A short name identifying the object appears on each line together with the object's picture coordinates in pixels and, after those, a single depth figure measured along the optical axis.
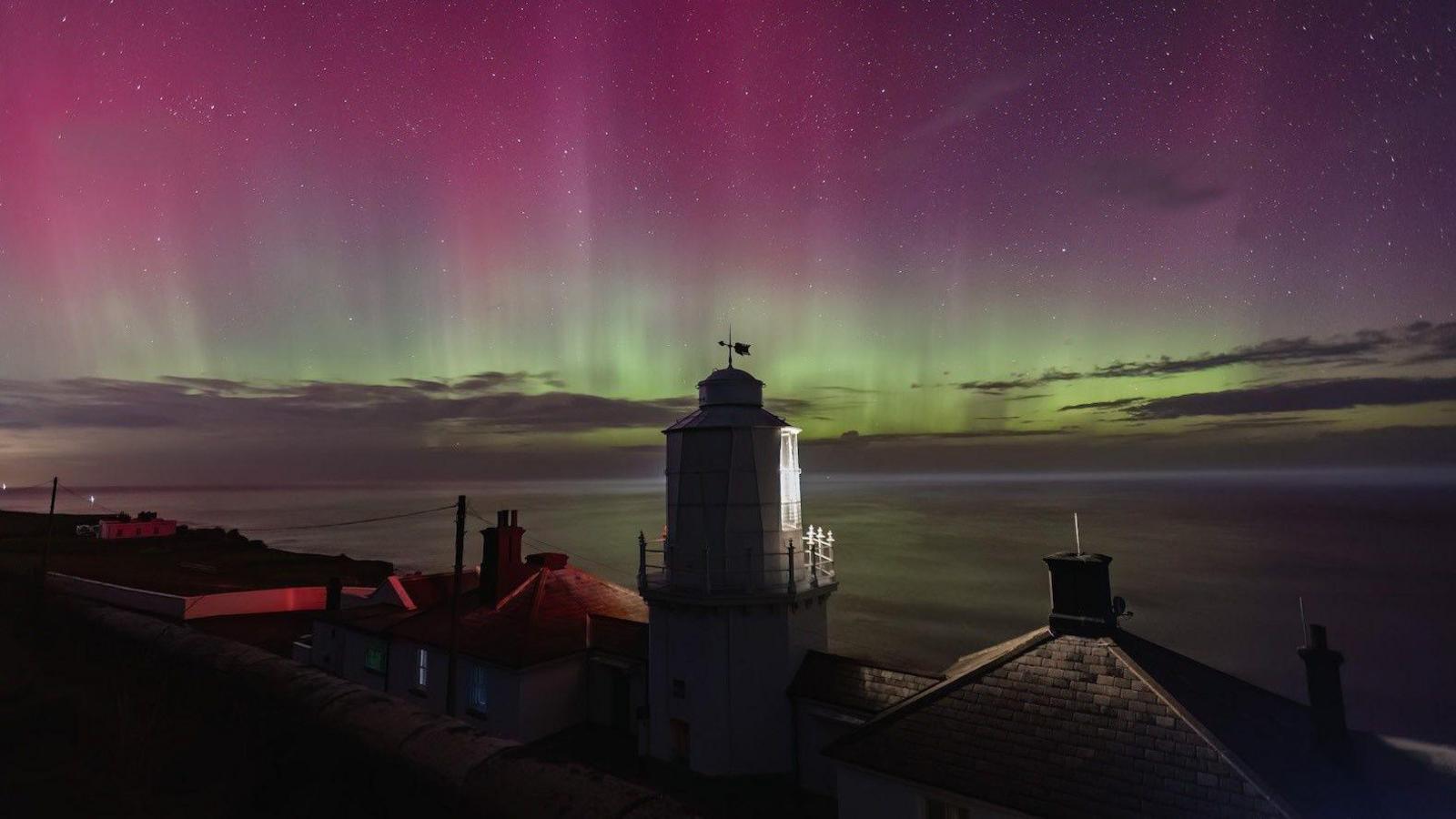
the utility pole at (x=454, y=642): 19.72
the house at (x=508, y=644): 20.81
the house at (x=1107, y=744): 10.45
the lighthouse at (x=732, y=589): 17.64
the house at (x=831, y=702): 16.59
